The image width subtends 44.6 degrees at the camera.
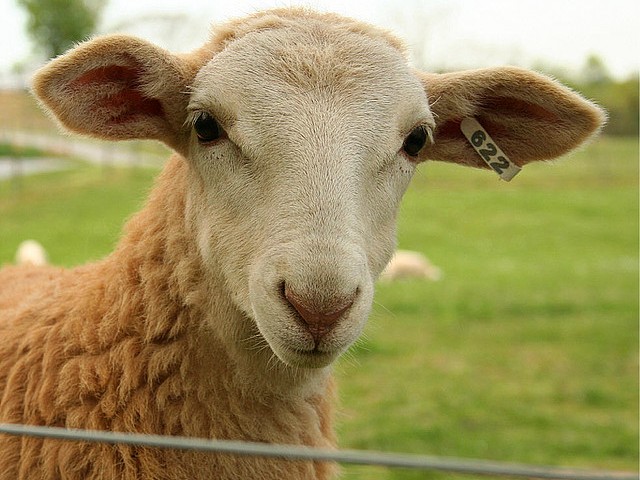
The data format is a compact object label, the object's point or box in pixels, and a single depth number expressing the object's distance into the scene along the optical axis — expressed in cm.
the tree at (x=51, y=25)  2686
